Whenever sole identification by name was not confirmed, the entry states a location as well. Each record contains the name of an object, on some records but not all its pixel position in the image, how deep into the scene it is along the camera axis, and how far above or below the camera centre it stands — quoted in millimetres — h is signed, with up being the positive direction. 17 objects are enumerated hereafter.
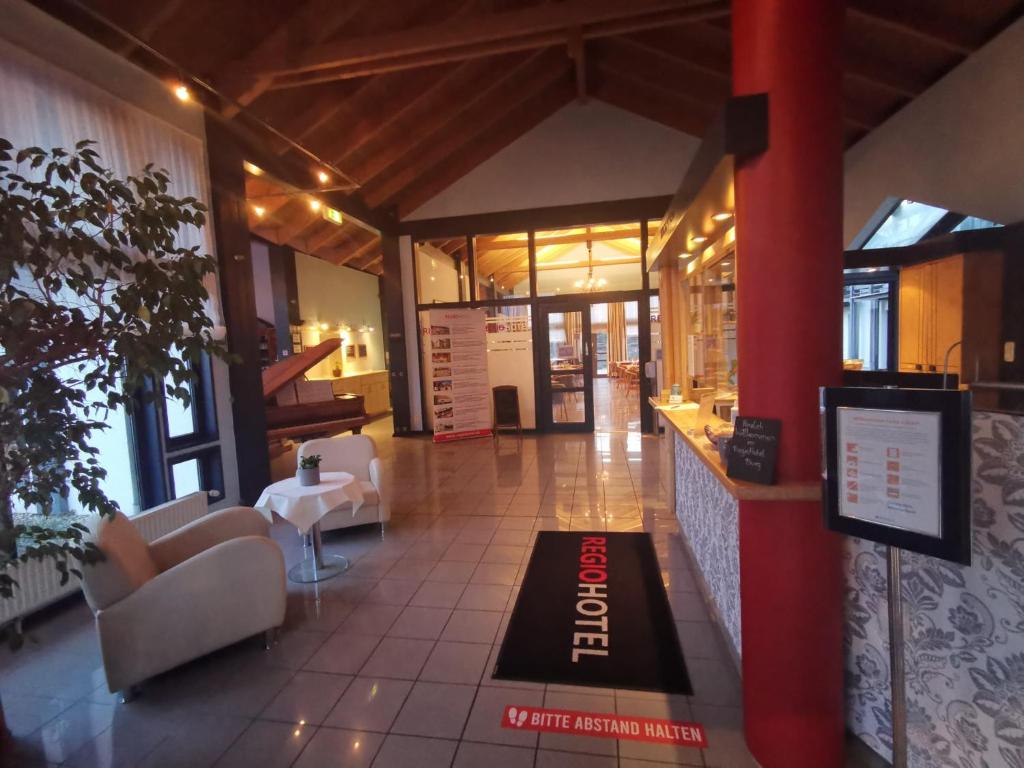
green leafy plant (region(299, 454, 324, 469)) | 3521 -693
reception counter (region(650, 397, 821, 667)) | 1756 -958
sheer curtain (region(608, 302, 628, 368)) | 13335 +514
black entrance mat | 2348 -1528
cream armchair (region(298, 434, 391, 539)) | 4121 -932
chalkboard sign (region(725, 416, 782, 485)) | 1752 -392
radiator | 2830 -1216
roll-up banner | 7957 -246
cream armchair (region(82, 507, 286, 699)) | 2270 -1114
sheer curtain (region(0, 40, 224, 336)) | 2932 +1796
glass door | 8375 -306
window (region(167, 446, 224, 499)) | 4355 -950
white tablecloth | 3227 -907
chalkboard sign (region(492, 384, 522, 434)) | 8367 -837
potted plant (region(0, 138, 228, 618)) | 1556 +159
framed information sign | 1188 -348
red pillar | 1670 +43
